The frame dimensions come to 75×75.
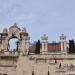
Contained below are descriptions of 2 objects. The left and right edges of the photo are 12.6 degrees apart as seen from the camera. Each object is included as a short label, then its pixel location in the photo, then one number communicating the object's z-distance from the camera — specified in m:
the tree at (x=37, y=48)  46.31
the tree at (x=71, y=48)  45.92
